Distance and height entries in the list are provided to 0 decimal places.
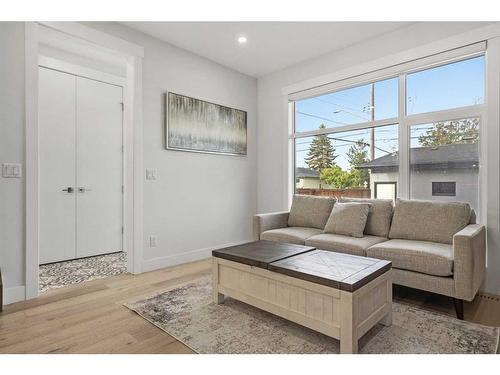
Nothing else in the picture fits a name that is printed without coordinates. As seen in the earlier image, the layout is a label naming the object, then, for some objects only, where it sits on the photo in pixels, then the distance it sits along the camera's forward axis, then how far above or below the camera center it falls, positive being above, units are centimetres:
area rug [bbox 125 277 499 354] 172 -90
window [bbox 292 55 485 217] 288 +57
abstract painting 353 +77
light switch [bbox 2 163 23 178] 238 +14
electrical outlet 335 -58
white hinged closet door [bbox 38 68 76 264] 352 +27
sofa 212 -45
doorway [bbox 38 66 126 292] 353 +15
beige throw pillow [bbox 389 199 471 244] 257 -29
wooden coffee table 163 -60
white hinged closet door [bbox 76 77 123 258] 383 +26
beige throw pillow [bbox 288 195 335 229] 343 -27
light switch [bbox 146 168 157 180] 332 +15
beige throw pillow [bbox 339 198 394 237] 298 -30
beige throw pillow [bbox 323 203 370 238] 295 -32
